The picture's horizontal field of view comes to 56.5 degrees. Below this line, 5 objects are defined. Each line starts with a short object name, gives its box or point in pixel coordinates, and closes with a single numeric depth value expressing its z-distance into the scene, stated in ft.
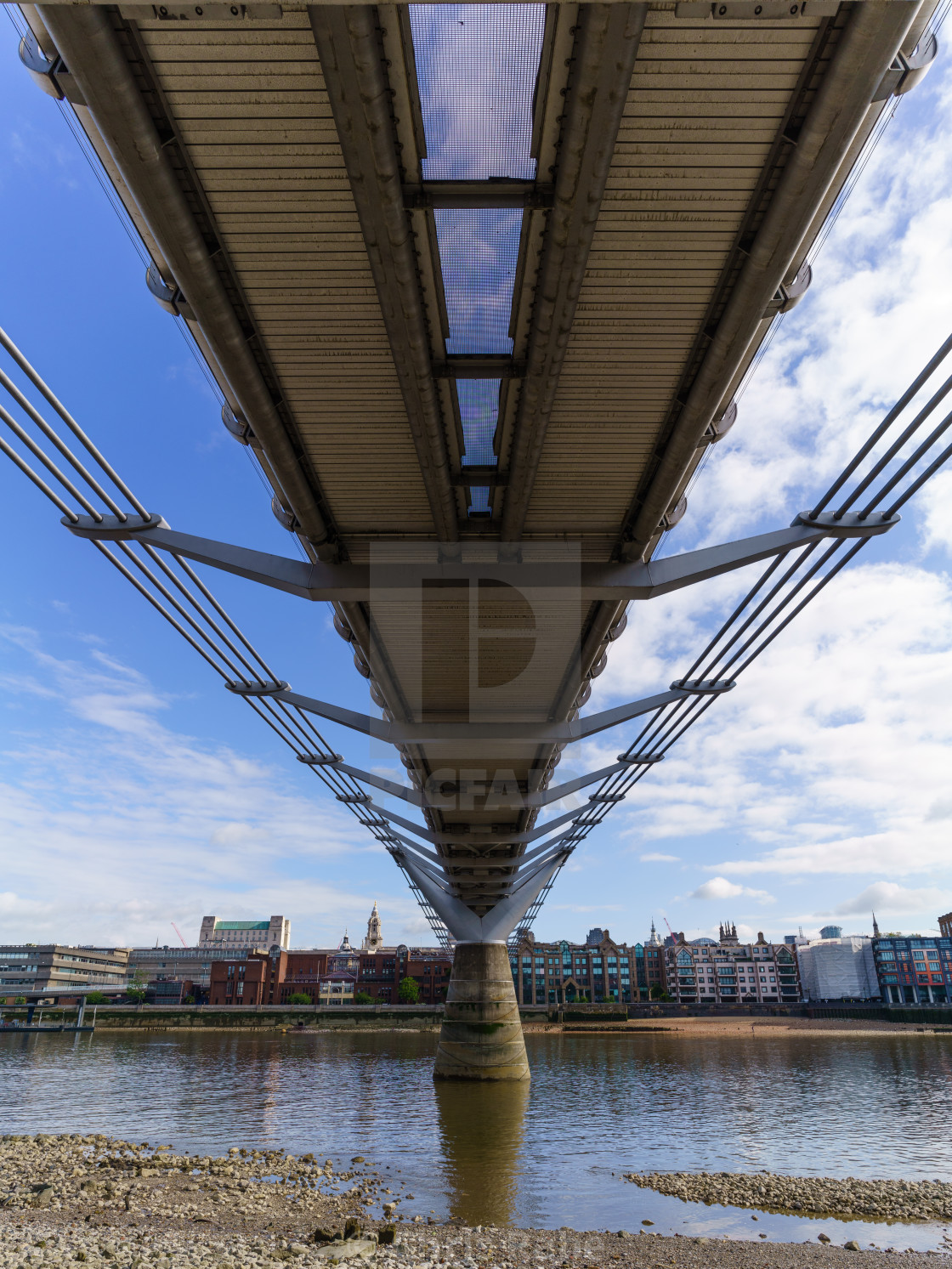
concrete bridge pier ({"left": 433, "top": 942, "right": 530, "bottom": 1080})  113.70
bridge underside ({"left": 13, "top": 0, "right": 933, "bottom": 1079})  19.80
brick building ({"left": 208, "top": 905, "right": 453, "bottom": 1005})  362.74
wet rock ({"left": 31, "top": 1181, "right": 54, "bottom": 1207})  42.25
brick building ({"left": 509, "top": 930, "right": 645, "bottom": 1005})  392.68
